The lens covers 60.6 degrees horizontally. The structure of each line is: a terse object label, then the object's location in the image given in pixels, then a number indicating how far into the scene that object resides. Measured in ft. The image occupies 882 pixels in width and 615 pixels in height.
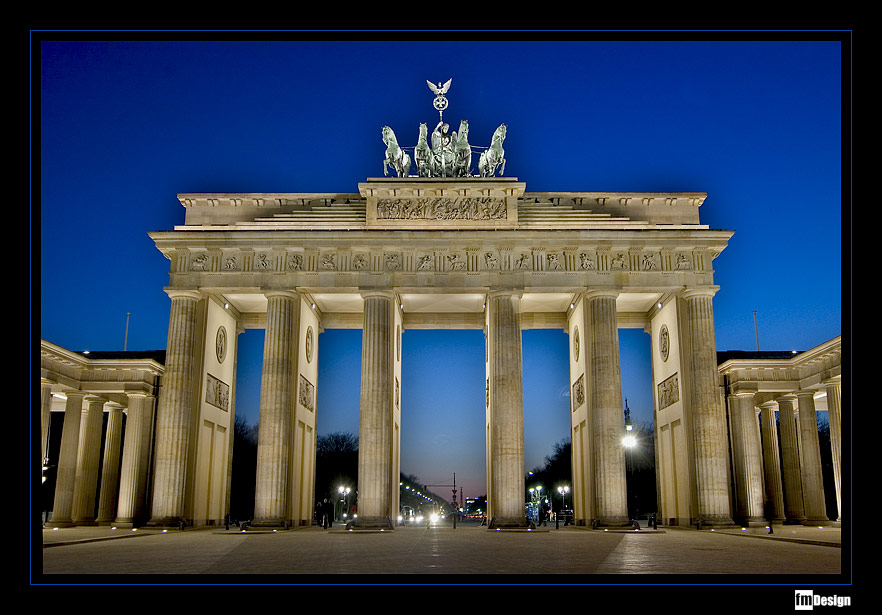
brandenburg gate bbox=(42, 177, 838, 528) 123.24
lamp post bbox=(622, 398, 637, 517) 128.57
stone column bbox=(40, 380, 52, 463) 126.46
